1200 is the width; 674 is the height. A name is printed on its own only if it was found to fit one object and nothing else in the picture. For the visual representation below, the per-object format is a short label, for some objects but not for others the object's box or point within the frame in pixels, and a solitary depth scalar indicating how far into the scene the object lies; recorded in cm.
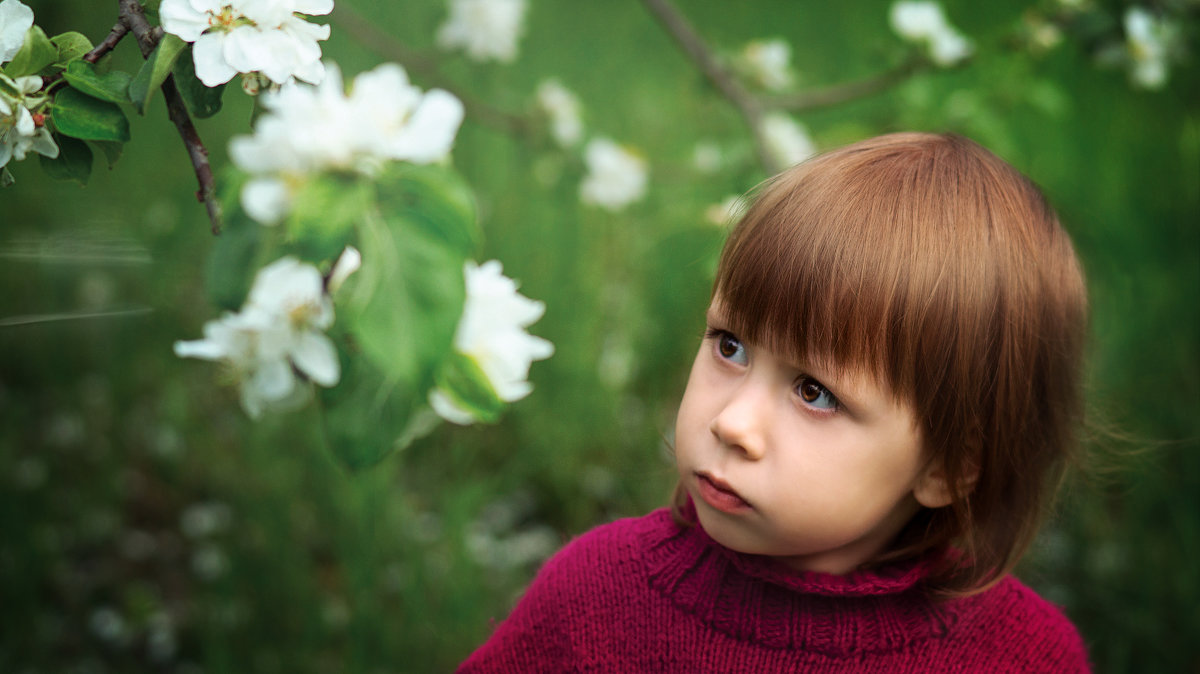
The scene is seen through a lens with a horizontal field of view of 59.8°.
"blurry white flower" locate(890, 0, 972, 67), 170
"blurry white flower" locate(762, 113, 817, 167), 169
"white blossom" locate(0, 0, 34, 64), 73
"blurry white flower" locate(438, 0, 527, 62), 188
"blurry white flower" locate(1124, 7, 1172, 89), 166
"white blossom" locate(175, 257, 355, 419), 81
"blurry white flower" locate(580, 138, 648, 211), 201
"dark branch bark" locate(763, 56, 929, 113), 173
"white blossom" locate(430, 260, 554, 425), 87
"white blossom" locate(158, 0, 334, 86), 71
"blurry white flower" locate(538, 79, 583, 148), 197
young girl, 86
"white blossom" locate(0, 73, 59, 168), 70
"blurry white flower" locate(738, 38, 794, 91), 189
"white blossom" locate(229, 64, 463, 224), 81
